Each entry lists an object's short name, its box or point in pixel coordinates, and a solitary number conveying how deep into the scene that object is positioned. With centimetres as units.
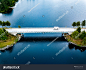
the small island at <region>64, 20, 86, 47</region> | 6450
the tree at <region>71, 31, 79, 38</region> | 6700
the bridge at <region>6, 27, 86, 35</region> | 7081
